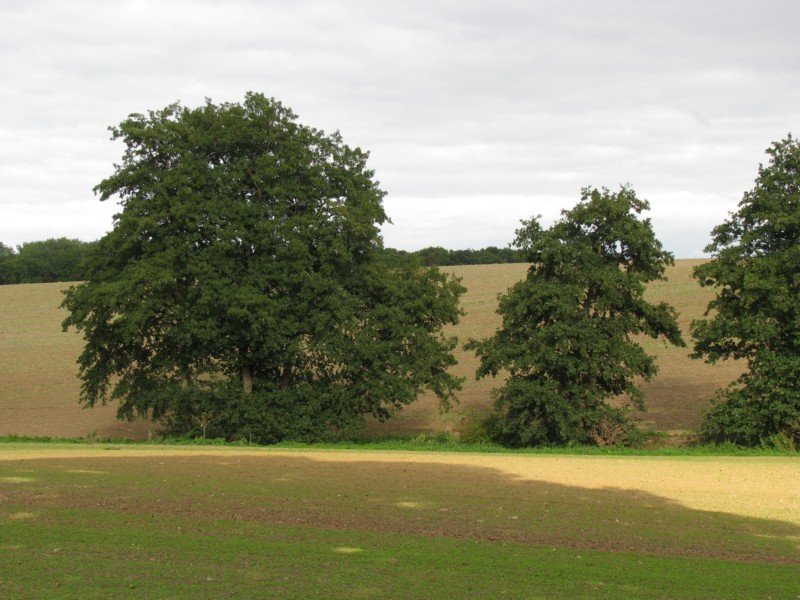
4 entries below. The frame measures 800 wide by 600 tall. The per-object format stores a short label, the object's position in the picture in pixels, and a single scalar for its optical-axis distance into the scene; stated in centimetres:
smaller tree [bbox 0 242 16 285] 12594
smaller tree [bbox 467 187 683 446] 3472
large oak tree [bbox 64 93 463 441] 3644
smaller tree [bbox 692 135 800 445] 3325
